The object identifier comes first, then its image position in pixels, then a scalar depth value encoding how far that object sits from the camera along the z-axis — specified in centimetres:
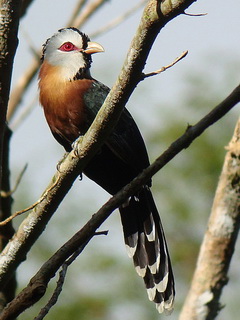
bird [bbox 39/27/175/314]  918
